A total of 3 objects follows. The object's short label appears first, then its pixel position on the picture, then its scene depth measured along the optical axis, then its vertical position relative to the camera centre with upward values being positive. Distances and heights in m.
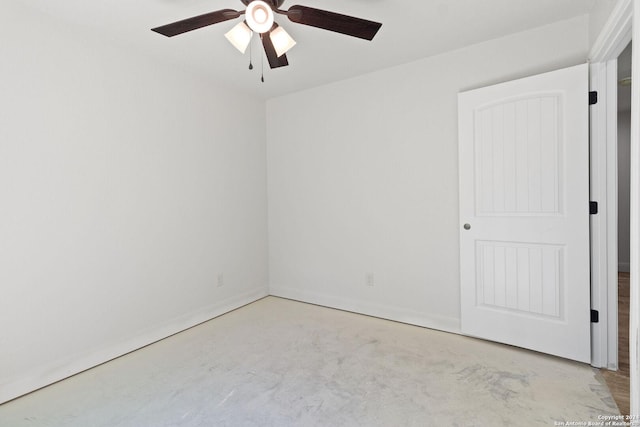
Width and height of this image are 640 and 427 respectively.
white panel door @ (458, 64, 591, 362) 2.13 -0.09
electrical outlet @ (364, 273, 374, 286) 3.15 -0.75
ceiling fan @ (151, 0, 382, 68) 1.59 +0.98
